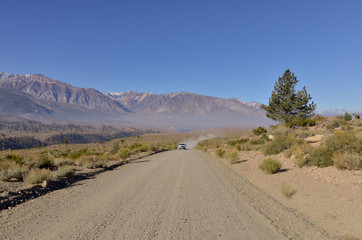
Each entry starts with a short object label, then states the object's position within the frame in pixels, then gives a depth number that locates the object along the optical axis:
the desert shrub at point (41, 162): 14.47
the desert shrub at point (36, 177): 9.98
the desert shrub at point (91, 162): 16.08
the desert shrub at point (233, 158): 17.59
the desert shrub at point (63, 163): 16.13
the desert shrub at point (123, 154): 21.72
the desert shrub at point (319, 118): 31.31
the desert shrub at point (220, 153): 22.75
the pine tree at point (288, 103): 33.53
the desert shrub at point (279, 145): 15.29
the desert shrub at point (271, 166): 11.56
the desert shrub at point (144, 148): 33.65
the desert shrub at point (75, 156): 20.75
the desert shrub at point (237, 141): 31.23
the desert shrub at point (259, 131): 38.08
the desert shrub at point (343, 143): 9.62
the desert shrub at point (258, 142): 23.59
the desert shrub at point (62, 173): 11.20
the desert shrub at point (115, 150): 28.19
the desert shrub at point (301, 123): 29.58
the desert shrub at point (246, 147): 21.88
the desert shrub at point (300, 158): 11.13
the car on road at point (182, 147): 45.53
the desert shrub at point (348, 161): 8.52
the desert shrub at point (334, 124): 24.42
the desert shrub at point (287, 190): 7.95
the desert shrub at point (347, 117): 30.98
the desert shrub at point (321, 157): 9.97
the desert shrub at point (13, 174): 10.58
